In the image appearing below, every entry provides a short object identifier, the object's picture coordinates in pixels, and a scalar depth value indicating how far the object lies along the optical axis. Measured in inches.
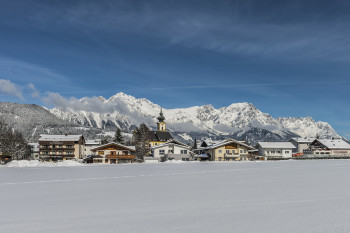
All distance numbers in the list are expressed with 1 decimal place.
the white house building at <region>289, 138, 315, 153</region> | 6648.6
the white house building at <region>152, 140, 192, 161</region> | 4330.7
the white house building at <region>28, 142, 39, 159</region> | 6461.6
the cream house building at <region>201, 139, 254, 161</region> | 4296.3
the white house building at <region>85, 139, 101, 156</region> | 6422.2
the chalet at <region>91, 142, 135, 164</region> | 3959.2
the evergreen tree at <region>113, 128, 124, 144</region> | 4657.0
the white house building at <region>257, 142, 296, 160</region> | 5128.0
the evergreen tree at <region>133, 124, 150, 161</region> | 4151.1
